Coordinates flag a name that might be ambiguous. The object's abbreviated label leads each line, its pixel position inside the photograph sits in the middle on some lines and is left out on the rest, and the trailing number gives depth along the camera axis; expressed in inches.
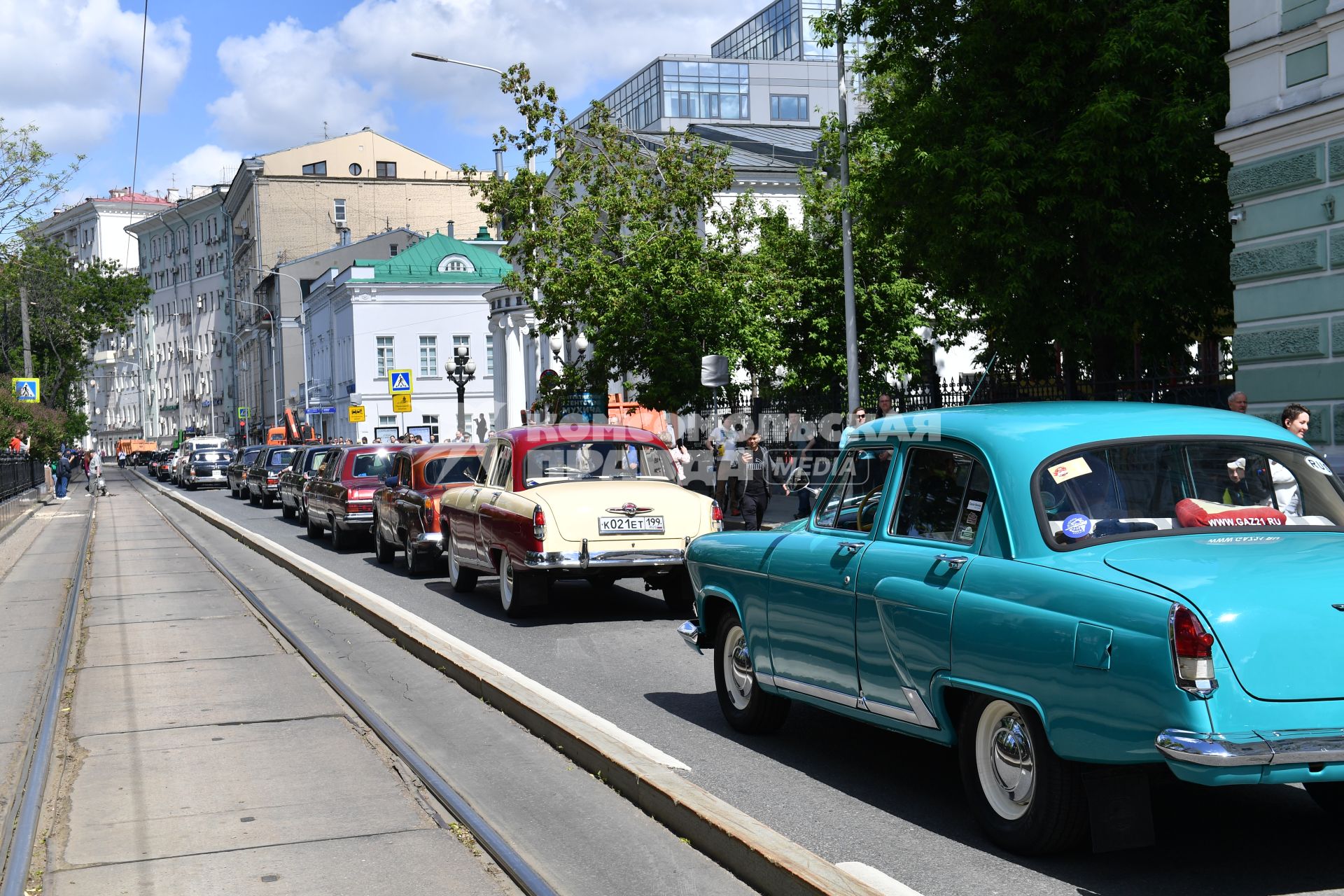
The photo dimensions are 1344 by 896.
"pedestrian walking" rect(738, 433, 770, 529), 757.3
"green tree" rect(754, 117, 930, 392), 1321.4
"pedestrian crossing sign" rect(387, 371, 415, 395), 1453.0
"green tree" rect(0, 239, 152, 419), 2763.3
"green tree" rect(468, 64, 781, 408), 1049.5
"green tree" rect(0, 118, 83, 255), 1464.1
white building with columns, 2881.4
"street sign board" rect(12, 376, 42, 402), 1892.2
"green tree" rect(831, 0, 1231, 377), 759.1
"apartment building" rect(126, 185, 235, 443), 4623.5
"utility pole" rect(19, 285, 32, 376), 2159.2
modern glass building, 3260.3
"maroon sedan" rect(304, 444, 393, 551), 855.7
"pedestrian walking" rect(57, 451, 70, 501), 1959.9
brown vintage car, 661.3
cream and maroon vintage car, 472.4
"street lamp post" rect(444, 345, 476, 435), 1407.5
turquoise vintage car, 179.5
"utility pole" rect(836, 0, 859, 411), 992.9
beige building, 3754.9
